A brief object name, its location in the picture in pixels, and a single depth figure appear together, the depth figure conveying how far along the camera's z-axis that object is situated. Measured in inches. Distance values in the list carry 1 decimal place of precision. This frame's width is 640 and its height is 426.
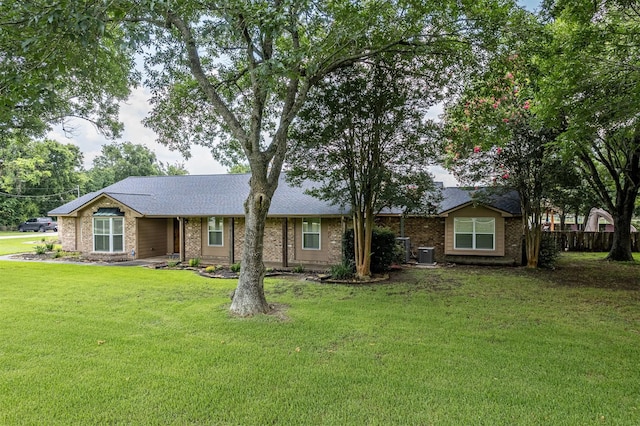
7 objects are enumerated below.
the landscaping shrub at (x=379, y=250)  495.2
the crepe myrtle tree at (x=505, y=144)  395.5
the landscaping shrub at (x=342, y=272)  462.9
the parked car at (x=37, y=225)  1389.0
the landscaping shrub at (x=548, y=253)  560.3
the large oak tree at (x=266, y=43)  213.6
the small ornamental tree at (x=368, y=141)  401.1
